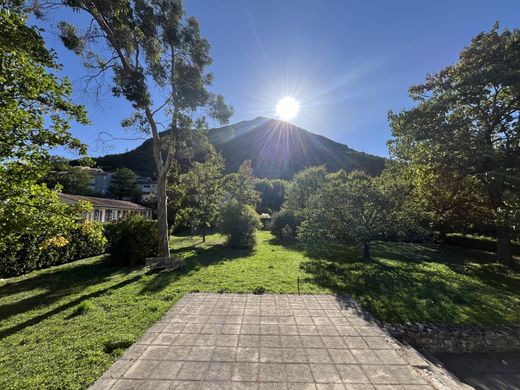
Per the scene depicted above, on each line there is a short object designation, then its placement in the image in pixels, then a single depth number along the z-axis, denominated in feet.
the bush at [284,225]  77.56
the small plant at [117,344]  15.21
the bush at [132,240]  42.06
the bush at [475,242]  65.85
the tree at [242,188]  70.79
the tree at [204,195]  66.85
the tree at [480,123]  37.99
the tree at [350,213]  43.52
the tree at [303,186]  88.38
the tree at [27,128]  12.75
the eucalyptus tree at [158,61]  35.78
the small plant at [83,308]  21.79
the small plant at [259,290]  26.94
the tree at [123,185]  199.00
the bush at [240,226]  58.65
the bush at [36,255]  32.96
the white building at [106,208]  78.80
